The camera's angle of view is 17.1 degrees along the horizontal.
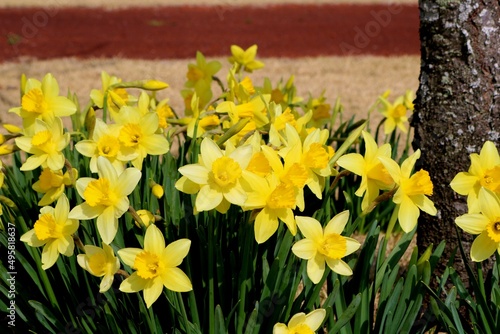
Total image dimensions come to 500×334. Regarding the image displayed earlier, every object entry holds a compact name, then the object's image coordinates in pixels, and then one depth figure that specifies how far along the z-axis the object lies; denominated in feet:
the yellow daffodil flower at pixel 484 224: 5.41
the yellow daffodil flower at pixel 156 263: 5.29
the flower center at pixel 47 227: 5.41
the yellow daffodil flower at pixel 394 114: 7.91
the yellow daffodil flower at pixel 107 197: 5.33
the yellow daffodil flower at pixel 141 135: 5.69
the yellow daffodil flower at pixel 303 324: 5.29
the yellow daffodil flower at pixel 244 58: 7.22
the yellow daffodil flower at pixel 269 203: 5.29
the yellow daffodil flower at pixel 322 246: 5.34
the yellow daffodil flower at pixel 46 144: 5.64
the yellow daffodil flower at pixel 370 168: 5.58
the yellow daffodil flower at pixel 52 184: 5.73
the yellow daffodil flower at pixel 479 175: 5.55
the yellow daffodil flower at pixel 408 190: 5.44
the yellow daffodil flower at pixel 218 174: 5.28
